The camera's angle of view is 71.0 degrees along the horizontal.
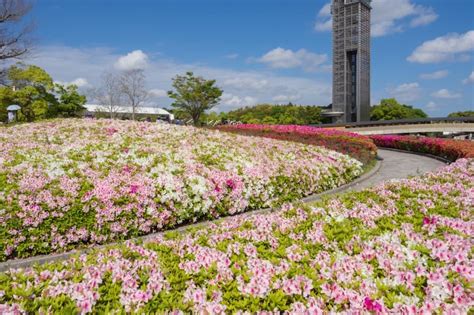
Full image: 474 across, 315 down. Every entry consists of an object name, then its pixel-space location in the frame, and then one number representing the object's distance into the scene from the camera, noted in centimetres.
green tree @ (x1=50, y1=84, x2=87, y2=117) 4002
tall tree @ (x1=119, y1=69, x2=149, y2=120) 4859
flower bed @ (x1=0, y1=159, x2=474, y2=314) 261
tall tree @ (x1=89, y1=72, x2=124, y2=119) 5022
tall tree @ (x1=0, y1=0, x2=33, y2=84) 2505
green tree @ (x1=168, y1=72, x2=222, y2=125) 4956
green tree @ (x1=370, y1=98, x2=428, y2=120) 8450
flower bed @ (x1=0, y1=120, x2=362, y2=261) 575
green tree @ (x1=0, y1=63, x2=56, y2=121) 3678
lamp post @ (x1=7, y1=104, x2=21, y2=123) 2781
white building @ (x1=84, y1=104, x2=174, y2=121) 5184
